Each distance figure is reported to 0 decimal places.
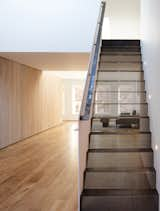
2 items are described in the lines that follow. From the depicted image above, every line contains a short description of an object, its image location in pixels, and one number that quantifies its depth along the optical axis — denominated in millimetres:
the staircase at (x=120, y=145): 2400
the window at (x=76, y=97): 12893
